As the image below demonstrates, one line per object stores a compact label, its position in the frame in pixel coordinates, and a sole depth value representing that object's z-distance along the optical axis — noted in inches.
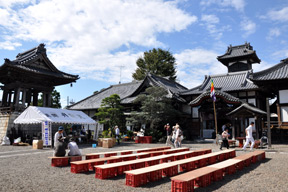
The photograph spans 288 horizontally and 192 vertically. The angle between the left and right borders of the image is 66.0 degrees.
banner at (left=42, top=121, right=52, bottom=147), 576.7
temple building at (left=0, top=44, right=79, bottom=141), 745.6
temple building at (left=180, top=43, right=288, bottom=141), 695.7
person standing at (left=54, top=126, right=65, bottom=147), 347.1
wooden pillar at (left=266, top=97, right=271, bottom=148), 561.0
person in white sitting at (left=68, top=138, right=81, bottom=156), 334.6
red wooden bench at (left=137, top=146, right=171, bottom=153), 411.7
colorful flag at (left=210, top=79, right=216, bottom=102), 704.8
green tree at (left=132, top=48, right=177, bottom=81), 1517.0
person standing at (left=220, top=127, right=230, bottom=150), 514.4
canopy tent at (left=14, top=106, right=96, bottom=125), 607.0
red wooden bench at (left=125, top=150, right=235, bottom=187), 216.1
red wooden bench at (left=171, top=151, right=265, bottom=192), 188.5
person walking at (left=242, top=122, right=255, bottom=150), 490.0
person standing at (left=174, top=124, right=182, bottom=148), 547.5
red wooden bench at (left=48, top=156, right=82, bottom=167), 315.6
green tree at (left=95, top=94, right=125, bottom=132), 818.8
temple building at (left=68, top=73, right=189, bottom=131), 953.5
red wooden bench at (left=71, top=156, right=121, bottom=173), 273.1
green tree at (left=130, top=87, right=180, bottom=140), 786.2
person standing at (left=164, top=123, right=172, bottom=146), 743.7
